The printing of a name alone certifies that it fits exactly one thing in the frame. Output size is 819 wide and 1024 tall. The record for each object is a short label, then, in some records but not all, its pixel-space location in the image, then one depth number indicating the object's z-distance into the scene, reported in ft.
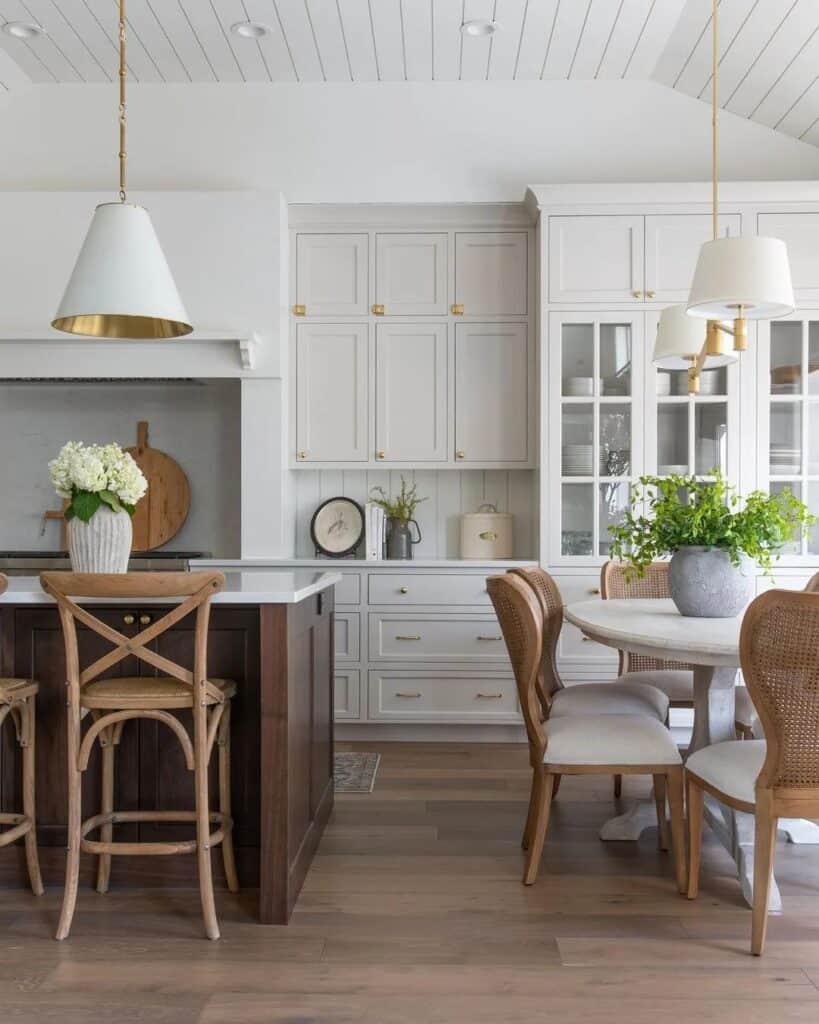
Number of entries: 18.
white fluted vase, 8.75
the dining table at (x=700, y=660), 8.34
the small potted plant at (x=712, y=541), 9.70
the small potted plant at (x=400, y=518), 16.05
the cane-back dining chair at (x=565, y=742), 8.87
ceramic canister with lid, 16.06
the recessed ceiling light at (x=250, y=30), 14.10
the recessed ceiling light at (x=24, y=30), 14.15
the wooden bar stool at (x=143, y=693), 7.63
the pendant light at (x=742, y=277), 8.50
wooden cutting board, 16.55
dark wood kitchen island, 8.83
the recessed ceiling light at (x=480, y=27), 14.05
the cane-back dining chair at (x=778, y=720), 7.00
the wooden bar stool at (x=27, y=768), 8.30
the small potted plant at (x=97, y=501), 8.67
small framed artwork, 16.37
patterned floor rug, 12.35
